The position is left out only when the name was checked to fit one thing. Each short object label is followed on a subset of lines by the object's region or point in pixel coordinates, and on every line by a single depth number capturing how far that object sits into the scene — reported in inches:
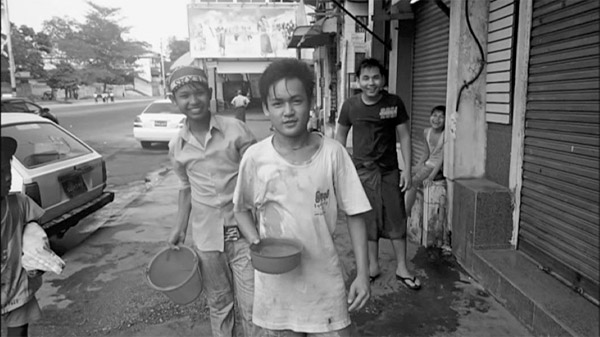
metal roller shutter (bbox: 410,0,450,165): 238.2
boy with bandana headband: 111.2
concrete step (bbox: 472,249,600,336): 120.2
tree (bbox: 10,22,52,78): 1786.4
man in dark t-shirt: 158.7
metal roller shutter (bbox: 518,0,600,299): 130.3
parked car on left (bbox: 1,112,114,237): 188.4
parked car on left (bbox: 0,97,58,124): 502.0
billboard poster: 1060.5
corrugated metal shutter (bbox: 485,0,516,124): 171.2
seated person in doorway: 206.5
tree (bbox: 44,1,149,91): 2332.7
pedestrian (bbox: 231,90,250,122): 597.6
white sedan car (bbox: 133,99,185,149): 560.1
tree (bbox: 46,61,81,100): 2089.1
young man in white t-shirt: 83.2
